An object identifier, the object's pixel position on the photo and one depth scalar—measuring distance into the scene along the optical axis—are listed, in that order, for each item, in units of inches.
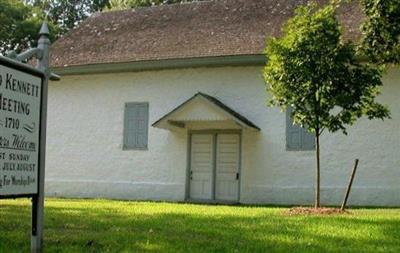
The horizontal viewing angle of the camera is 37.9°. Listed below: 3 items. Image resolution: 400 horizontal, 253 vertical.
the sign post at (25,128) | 208.5
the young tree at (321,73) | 480.4
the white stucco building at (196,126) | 633.6
